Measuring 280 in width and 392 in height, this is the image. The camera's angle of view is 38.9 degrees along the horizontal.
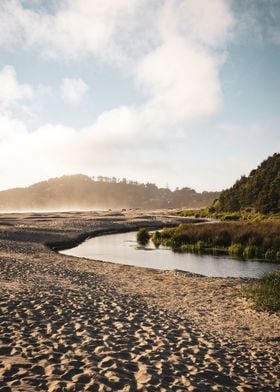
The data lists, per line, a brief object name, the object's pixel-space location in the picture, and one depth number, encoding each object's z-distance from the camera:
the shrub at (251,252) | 34.55
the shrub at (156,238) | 46.02
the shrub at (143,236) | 49.91
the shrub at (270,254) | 32.86
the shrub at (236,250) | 35.50
